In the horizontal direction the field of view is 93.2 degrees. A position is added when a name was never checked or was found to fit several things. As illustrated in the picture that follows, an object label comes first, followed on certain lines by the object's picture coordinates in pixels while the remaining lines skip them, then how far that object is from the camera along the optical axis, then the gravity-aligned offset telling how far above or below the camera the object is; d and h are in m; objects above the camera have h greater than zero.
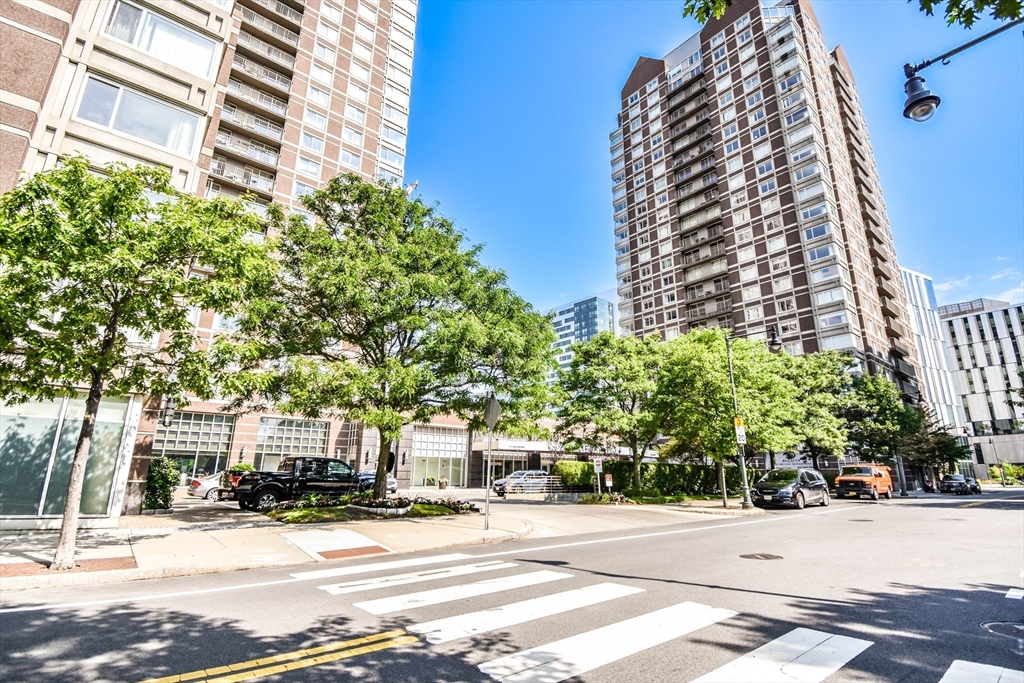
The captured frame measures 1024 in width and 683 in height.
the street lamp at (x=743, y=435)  21.27 +1.69
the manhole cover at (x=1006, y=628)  4.93 -1.52
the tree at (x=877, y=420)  39.34 +4.64
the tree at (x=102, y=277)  7.86 +3.24
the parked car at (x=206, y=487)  24.91 -0.98
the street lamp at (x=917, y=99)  6.10 +4.62
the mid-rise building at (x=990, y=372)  85.69 +18.91
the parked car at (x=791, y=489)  22.19 -0.60
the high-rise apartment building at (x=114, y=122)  12.55 +10.10
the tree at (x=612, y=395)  25.42 +4.15
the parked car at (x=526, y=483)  34.62 -0.77
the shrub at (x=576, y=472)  32.50 +0.05
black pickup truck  17.92 -0.49
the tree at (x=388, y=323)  13.05 +4.16
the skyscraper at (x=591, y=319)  192.12 +60.30
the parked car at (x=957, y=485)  40.12 -0.58
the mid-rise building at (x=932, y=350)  72.31 +22.85
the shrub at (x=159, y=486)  16.48 -0.63
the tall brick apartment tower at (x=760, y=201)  49.16 +31.66
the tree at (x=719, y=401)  24.78 +3.87
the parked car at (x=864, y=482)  28.91 -0.31
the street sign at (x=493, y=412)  12.65 +1.51
